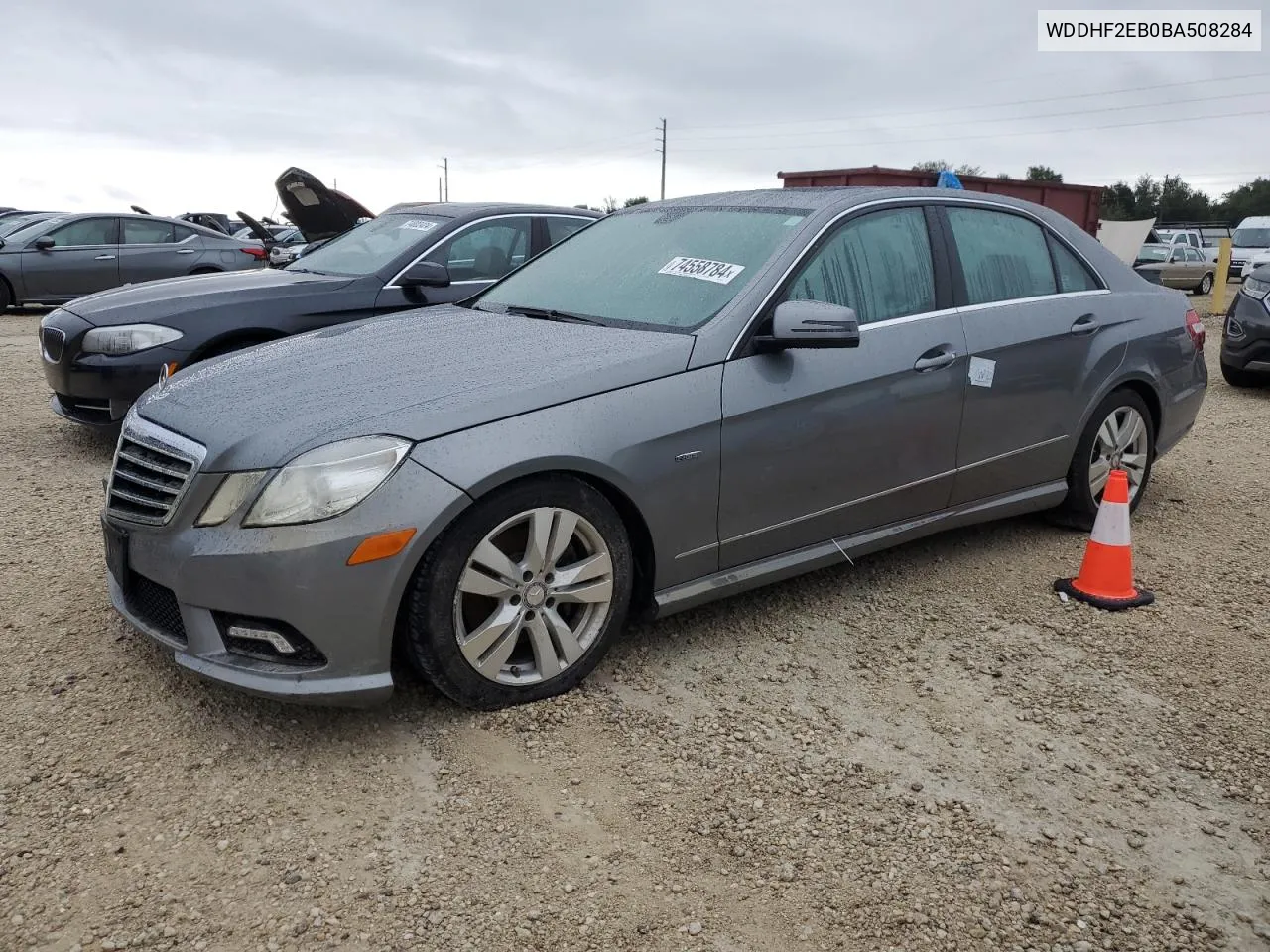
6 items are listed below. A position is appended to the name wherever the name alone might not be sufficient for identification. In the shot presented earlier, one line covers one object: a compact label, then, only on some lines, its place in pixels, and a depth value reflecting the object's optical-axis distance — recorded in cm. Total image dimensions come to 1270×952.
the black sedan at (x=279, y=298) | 599
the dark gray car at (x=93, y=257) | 1449
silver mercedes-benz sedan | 297
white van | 2455
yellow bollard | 1641
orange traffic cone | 427
